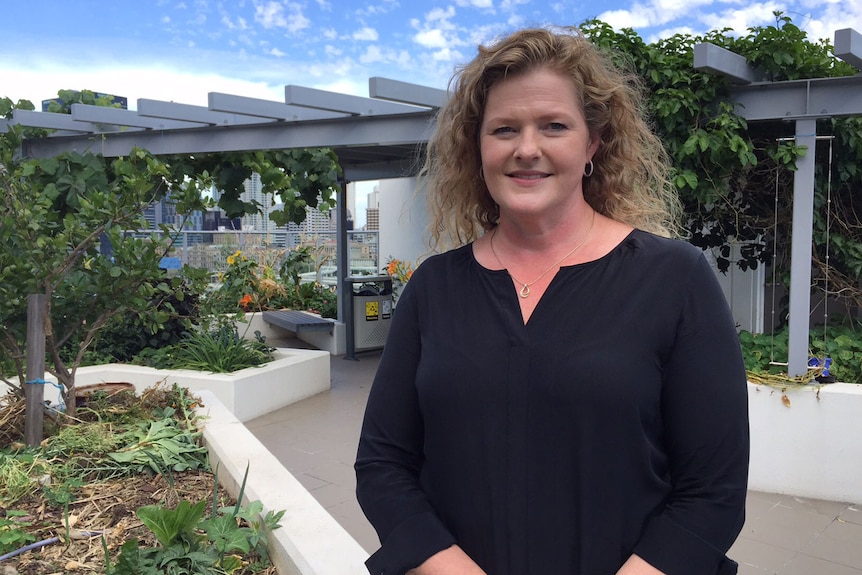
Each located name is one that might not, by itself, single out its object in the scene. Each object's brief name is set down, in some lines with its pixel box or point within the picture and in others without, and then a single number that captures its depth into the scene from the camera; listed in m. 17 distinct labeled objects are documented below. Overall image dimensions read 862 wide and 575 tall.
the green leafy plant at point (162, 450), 3.31
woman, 1.14
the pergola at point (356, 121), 4.14
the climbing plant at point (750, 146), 4.38
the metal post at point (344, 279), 8.80
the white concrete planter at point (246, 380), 6.00
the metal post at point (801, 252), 4.20
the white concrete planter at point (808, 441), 4.07
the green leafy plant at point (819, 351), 4.42
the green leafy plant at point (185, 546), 2.22
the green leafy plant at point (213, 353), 6.46
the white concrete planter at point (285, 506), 2.34
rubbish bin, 8.95
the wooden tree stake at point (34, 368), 3.48
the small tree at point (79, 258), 3.59
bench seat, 8.66
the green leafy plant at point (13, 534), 2.41
